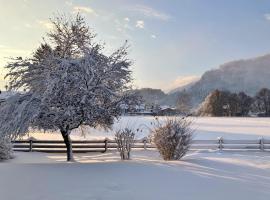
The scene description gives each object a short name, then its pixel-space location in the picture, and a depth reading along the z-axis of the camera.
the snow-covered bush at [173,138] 17.31
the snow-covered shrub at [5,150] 21.42
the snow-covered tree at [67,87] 15.66
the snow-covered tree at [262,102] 107.25
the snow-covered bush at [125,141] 18.05
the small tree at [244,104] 106.44
